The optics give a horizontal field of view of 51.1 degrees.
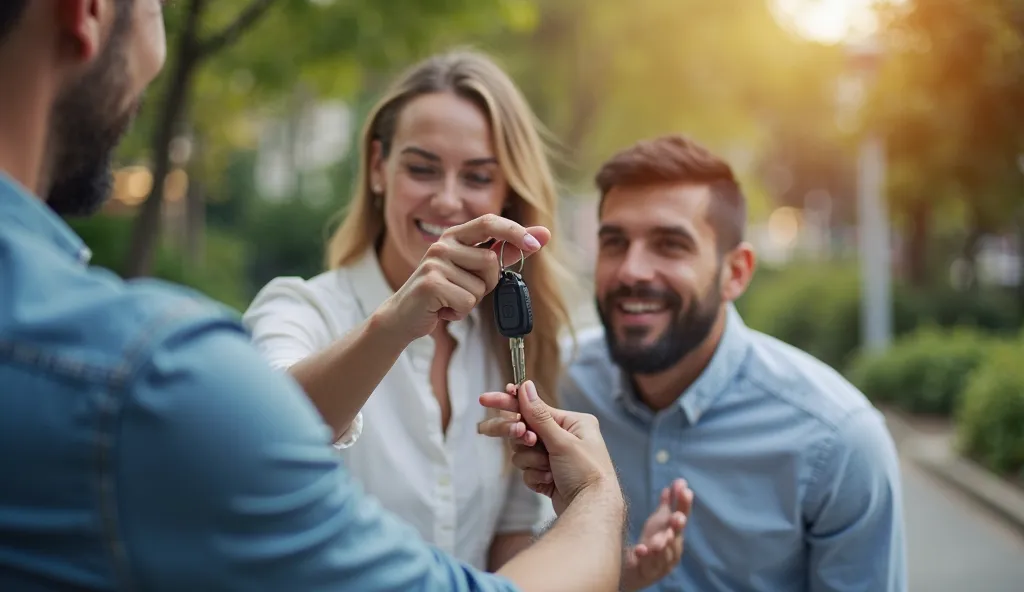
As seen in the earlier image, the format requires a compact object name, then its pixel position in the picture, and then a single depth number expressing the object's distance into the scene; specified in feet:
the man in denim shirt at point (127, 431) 3.43
